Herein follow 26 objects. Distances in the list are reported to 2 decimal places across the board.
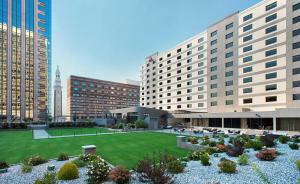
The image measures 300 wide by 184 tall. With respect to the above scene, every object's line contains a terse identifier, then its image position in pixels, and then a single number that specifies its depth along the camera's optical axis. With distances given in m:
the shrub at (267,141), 15.57
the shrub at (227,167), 9.01
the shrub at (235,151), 12.49
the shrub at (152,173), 7.29
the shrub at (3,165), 10.59
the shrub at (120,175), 7.99
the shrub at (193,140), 18.37
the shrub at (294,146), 14.46
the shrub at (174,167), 9.34
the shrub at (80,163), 10.84
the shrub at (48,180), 7.18
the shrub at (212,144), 16.98
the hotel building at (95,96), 144.12
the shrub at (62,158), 12.91
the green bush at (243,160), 10.37
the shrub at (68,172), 8.66
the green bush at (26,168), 9.85
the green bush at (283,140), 17.59
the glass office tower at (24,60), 87.81
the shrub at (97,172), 8.23
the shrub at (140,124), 43.73
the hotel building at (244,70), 36.31
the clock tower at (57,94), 134.75
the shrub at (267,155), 11.05
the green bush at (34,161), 11.02
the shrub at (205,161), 10.50
